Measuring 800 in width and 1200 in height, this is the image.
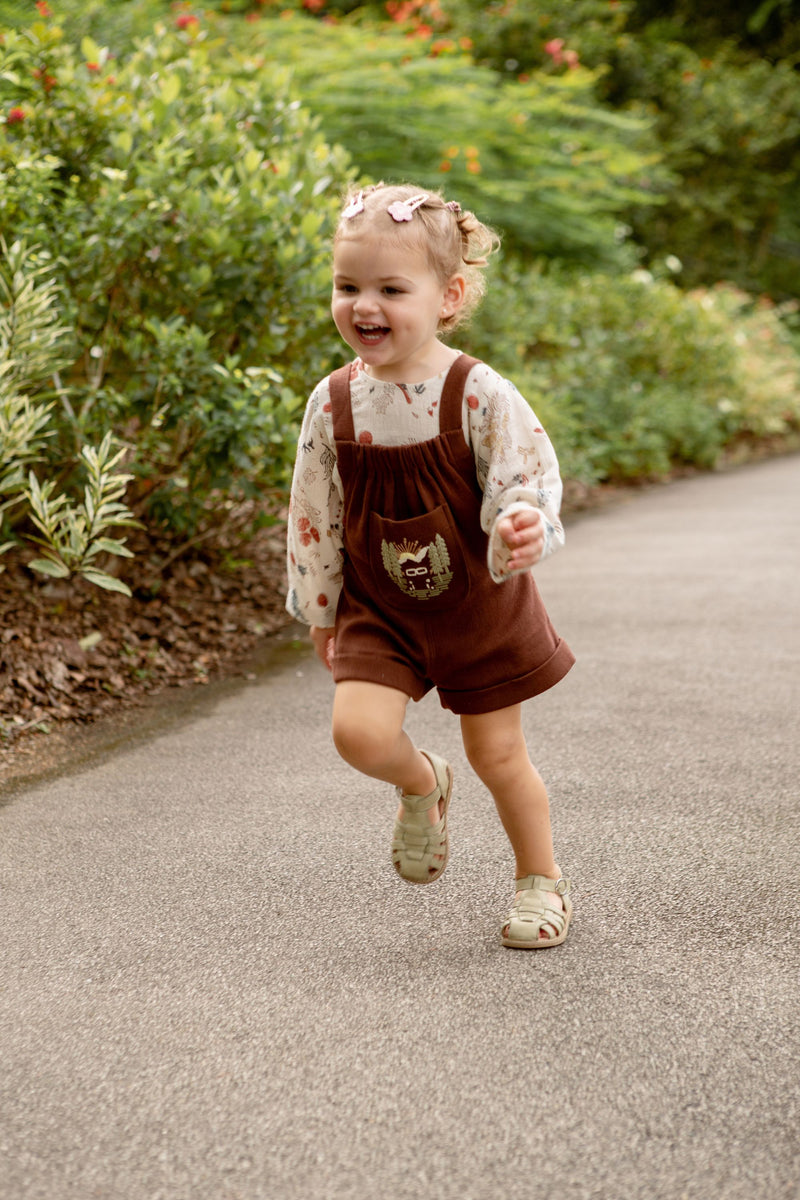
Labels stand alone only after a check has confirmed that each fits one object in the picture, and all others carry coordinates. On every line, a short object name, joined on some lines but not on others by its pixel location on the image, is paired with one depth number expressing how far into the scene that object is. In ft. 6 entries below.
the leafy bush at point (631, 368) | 30.25
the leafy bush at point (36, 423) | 13.73
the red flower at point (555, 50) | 42.39
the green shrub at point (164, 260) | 15.89
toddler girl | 8.16
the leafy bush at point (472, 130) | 33.76
